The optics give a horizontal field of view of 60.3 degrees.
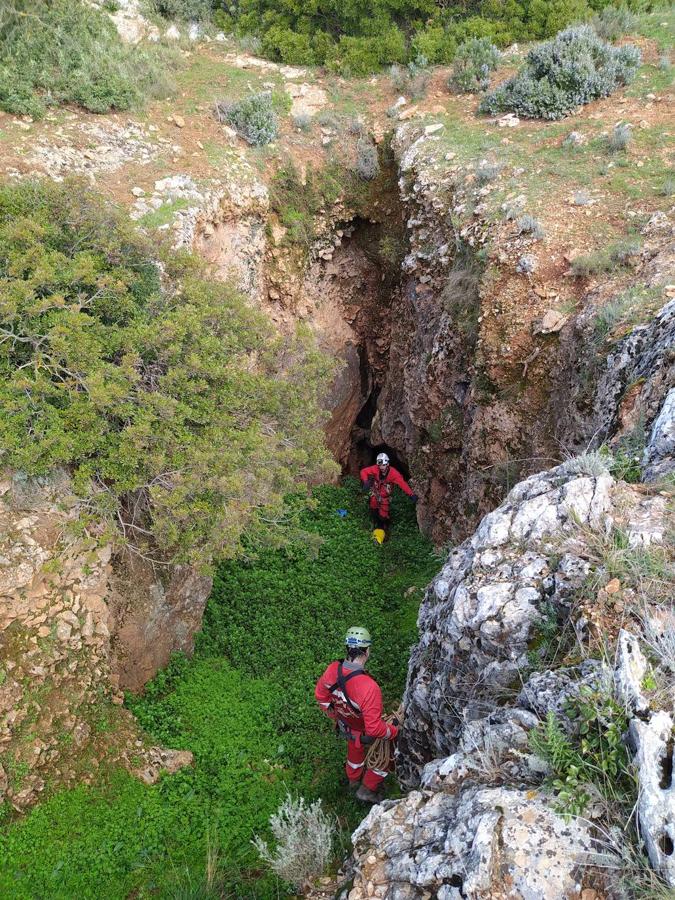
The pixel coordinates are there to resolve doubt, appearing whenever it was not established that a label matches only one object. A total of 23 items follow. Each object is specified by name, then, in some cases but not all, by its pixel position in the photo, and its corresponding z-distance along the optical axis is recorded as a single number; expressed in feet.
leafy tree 19.15
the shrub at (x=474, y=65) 39.19
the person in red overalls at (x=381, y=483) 36.65
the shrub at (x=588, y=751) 8.83
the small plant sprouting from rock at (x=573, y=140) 32.55
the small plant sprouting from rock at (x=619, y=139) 30.83
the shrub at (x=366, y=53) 43.21
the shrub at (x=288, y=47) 43.27
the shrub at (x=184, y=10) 44.96
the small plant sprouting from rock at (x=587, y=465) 14.08
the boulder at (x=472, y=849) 8.39
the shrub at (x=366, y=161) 39.45
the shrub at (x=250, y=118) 37.42
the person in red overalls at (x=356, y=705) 17.35
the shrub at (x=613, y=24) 38.68
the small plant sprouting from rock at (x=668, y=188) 27.25
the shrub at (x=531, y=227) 27.50
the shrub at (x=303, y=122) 39.75
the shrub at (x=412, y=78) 40.88
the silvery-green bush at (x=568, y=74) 34.83
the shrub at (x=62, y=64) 31.94
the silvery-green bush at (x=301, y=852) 13.60
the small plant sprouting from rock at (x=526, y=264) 26.73
